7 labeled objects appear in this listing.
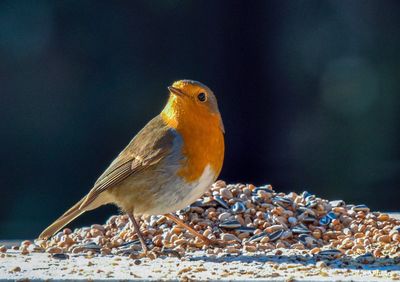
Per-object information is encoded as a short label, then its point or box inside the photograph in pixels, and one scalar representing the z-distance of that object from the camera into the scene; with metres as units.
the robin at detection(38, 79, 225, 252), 8.20
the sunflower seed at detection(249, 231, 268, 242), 8.76
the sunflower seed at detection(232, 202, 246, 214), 9.31
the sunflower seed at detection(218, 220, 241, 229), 9.04
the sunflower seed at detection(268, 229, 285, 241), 8.80
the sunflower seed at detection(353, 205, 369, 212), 9.87
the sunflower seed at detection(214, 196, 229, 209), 9.44
